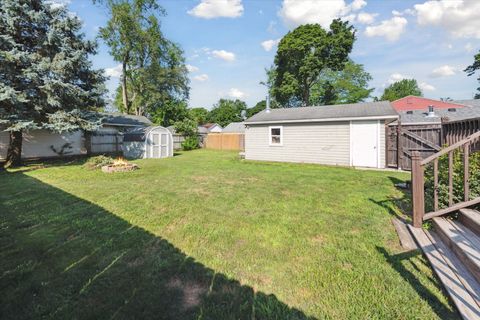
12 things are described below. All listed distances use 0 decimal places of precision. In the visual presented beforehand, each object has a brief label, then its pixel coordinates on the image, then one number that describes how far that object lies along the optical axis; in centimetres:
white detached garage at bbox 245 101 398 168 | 1039
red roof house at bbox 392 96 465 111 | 3313
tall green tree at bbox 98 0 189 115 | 2173
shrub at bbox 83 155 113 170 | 1016
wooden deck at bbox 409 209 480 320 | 203
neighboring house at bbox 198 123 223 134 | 3547
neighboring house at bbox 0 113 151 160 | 1331
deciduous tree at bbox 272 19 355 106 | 2583
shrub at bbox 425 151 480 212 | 344
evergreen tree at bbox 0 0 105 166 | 958
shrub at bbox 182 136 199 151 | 2259
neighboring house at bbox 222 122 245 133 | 3262
